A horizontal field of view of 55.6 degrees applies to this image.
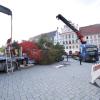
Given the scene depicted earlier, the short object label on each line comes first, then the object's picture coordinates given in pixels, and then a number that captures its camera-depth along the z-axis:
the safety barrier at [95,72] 5.20
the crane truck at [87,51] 14.18
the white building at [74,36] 37.60
